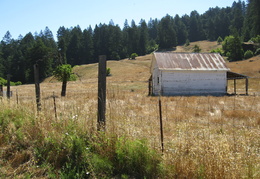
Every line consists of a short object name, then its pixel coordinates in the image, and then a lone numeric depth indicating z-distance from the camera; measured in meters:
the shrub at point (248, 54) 58.31
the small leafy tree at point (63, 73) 22.27
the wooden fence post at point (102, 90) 4.36
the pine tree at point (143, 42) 99.25
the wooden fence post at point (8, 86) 9.50
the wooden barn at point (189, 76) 22.36
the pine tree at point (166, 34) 102.44
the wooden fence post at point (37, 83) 6.44
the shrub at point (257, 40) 62.72
